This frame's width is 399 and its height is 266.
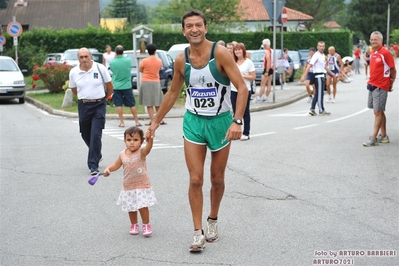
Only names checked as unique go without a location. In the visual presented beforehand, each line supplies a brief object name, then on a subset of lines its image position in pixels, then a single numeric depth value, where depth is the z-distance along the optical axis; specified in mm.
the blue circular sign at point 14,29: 30688
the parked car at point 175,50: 33219
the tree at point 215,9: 55750
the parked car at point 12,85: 24422
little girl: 6535
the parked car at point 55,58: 35156
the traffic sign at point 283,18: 26875
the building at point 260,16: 81000
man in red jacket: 11984
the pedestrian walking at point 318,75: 17734
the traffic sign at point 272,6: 22344
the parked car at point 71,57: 33156
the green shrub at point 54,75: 26516
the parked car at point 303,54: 41719
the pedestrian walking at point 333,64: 21766
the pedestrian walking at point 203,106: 5973
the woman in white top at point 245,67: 13306
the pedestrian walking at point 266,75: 21234
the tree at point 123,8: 116625
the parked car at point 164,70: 25859
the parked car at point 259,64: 30984
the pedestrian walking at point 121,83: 16047
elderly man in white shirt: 10164
